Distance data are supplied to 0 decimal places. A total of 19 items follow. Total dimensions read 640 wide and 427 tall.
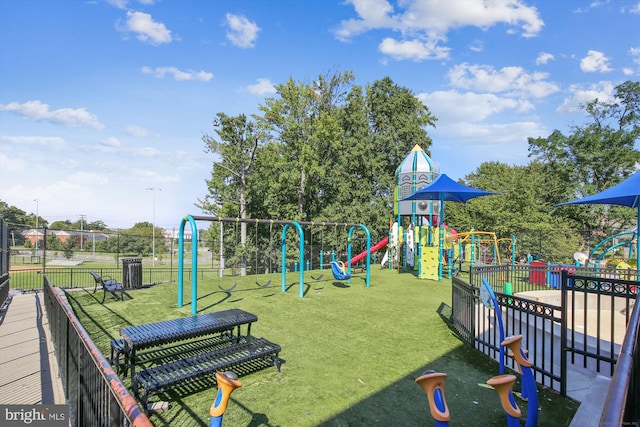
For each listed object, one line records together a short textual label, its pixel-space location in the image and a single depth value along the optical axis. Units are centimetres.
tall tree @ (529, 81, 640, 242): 2798
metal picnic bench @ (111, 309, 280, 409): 412
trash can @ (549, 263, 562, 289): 1337
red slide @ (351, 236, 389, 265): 2093
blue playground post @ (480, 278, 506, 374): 509
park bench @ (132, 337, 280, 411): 398
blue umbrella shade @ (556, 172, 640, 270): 1048
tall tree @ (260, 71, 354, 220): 2819
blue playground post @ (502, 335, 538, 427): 345
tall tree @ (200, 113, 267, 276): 2889
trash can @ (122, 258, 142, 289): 1283
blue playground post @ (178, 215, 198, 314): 858
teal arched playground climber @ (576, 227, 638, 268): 1770
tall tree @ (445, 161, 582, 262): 2267
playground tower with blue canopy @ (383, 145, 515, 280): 1736
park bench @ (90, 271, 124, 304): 1007
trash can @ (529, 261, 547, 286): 1433
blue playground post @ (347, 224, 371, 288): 1327
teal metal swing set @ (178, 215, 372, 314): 862
